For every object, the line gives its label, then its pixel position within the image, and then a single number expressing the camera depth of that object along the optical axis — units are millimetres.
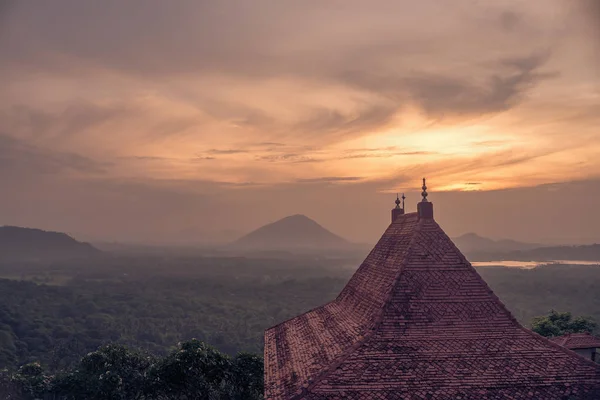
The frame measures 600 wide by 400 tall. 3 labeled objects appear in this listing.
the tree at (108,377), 22422
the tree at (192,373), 21484
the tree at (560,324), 30141
